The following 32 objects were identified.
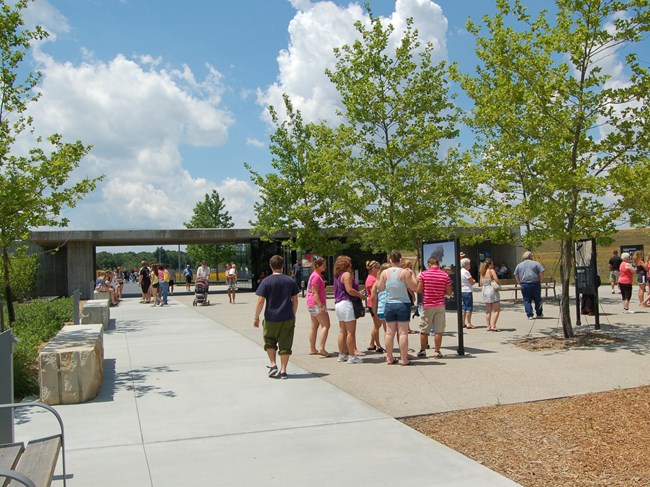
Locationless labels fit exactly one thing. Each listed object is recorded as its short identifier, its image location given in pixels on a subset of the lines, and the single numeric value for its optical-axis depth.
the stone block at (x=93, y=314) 14.41
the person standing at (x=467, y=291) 14.07
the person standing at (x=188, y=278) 37.42
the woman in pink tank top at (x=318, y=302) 10.06
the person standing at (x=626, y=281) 16.47
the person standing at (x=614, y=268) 24.70
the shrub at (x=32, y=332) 8.06
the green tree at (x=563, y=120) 10.74
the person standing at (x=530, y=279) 14.70
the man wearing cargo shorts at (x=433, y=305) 10.07
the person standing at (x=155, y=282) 24.23
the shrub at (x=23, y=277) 25.22
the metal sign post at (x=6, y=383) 4.46
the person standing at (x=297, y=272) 28.61
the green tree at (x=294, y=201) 26.58
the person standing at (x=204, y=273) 23.58
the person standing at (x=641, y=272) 18.77
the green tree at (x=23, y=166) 11.46
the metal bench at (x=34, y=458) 3.40
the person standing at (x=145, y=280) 25.69
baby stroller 23.16
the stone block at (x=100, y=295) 22.31
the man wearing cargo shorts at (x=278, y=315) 8.69
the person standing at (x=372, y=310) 10.53
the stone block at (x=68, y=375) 7.34
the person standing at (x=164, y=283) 24.14
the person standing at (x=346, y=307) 9.81
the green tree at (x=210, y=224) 54.59
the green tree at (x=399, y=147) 18.30
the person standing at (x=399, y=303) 9.27
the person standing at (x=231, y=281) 24.83
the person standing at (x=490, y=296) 13.43
